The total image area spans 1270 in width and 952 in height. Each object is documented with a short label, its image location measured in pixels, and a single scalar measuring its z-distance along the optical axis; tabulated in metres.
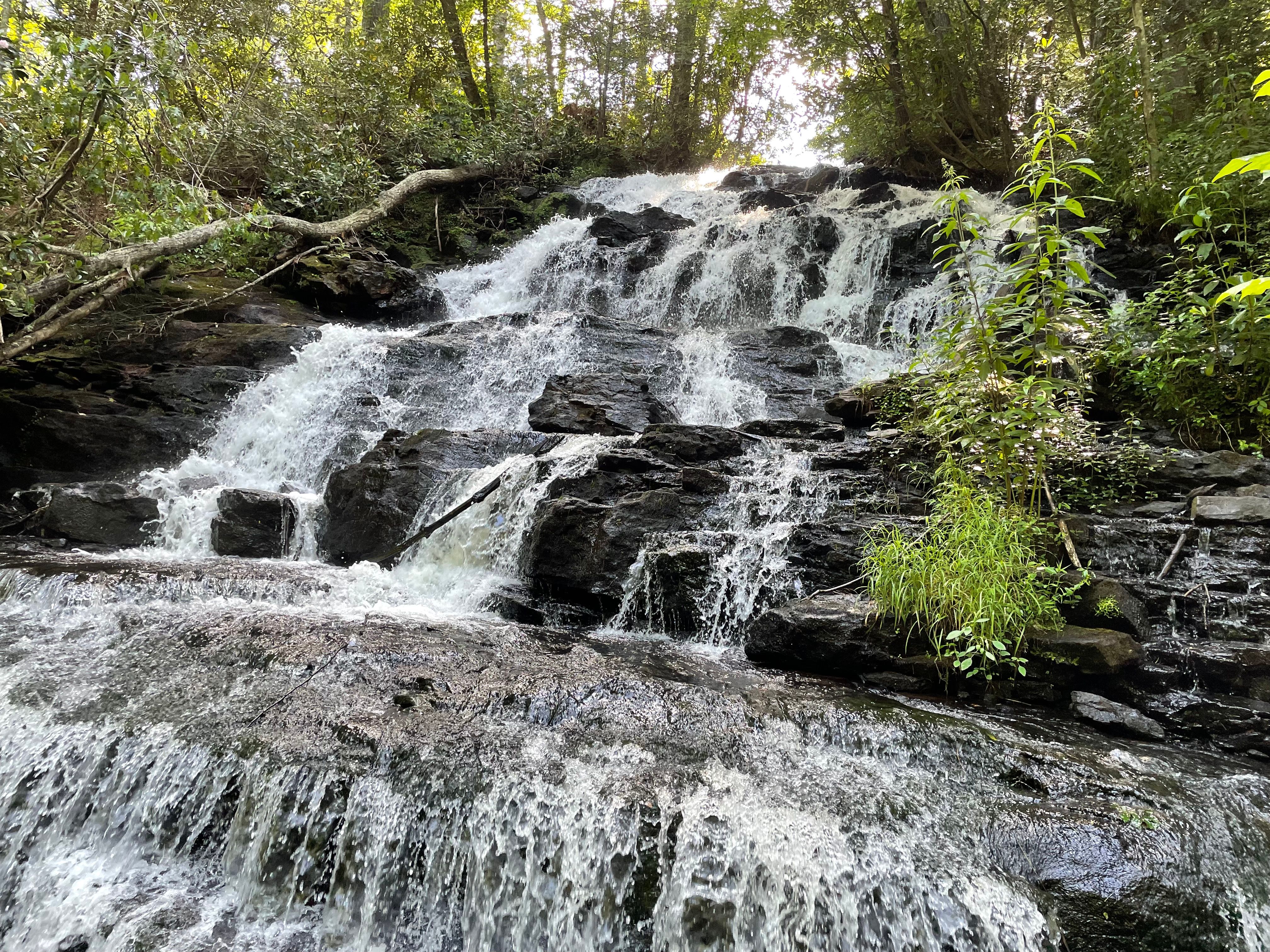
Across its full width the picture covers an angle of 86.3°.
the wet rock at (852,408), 8.09
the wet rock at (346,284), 13.20
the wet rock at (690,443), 7.09
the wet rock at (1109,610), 4.21
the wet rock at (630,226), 15.55
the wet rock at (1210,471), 5.08
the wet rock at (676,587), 5.56
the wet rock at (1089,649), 4.00
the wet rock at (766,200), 16.08
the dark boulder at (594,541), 5.86
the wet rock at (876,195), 15.02
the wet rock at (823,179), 17.61
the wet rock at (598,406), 8.57
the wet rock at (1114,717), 3.74
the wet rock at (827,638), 4.49
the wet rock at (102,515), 7.30
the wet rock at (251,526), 7.40
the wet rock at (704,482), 6.51
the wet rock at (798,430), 7.54
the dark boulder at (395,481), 7.31
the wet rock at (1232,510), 4.66
